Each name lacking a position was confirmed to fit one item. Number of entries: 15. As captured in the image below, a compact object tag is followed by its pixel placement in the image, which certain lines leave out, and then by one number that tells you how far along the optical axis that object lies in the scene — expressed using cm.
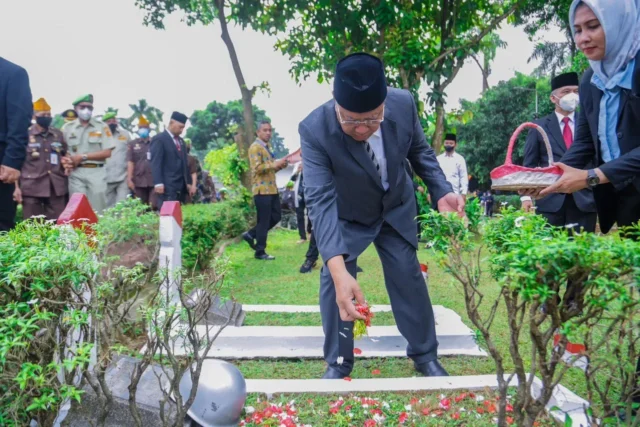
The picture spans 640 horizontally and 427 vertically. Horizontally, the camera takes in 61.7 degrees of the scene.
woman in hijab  250
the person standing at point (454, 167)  915
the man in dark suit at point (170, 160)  784
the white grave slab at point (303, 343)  388
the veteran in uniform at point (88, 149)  746
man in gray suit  268
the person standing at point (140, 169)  962
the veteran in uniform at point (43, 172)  673
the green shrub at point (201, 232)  641
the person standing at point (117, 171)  925
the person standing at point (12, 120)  414
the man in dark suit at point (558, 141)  420
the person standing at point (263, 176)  830
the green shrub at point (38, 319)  187
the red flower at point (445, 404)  288
